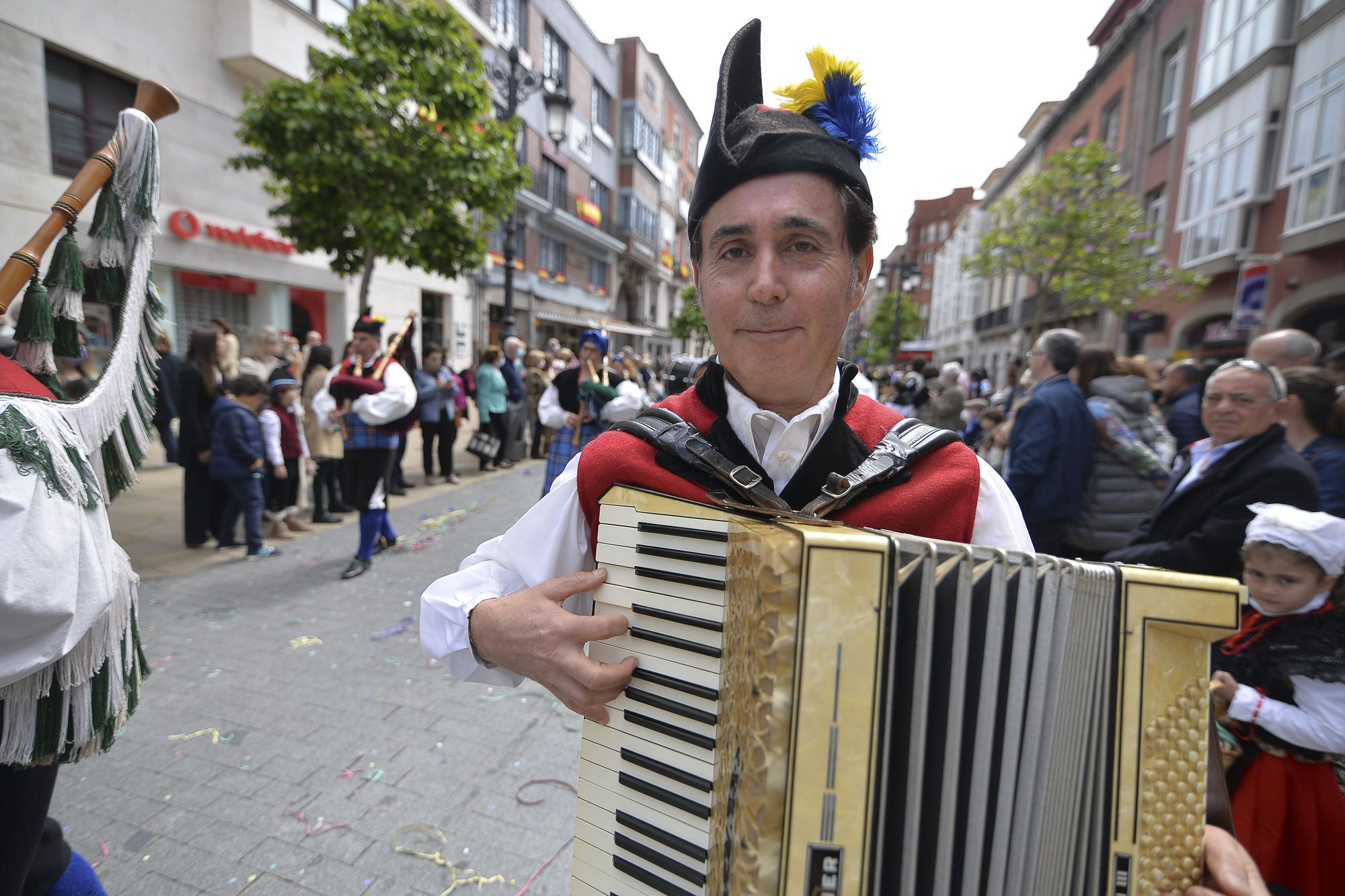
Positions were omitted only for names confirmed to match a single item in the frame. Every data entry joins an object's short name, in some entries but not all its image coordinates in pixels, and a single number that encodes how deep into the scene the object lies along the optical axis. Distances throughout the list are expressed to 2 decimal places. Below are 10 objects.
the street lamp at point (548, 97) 9.27
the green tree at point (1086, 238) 12.95
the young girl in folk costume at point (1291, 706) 1.85
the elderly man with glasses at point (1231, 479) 2.42
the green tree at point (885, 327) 42.53
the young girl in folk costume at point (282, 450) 5.48
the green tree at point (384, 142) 7.00
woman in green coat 9.05
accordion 0.81
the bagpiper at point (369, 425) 4.84
